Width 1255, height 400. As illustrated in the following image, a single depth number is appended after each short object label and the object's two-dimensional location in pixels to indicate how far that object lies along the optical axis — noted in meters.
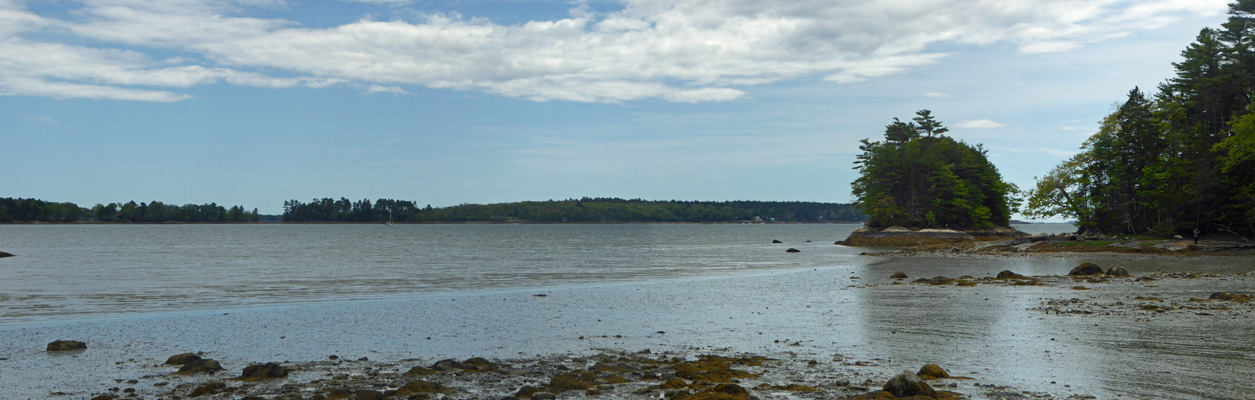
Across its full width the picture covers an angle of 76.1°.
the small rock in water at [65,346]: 14.05
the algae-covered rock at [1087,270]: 30.81
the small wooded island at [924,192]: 97.00
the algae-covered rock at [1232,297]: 19.05
